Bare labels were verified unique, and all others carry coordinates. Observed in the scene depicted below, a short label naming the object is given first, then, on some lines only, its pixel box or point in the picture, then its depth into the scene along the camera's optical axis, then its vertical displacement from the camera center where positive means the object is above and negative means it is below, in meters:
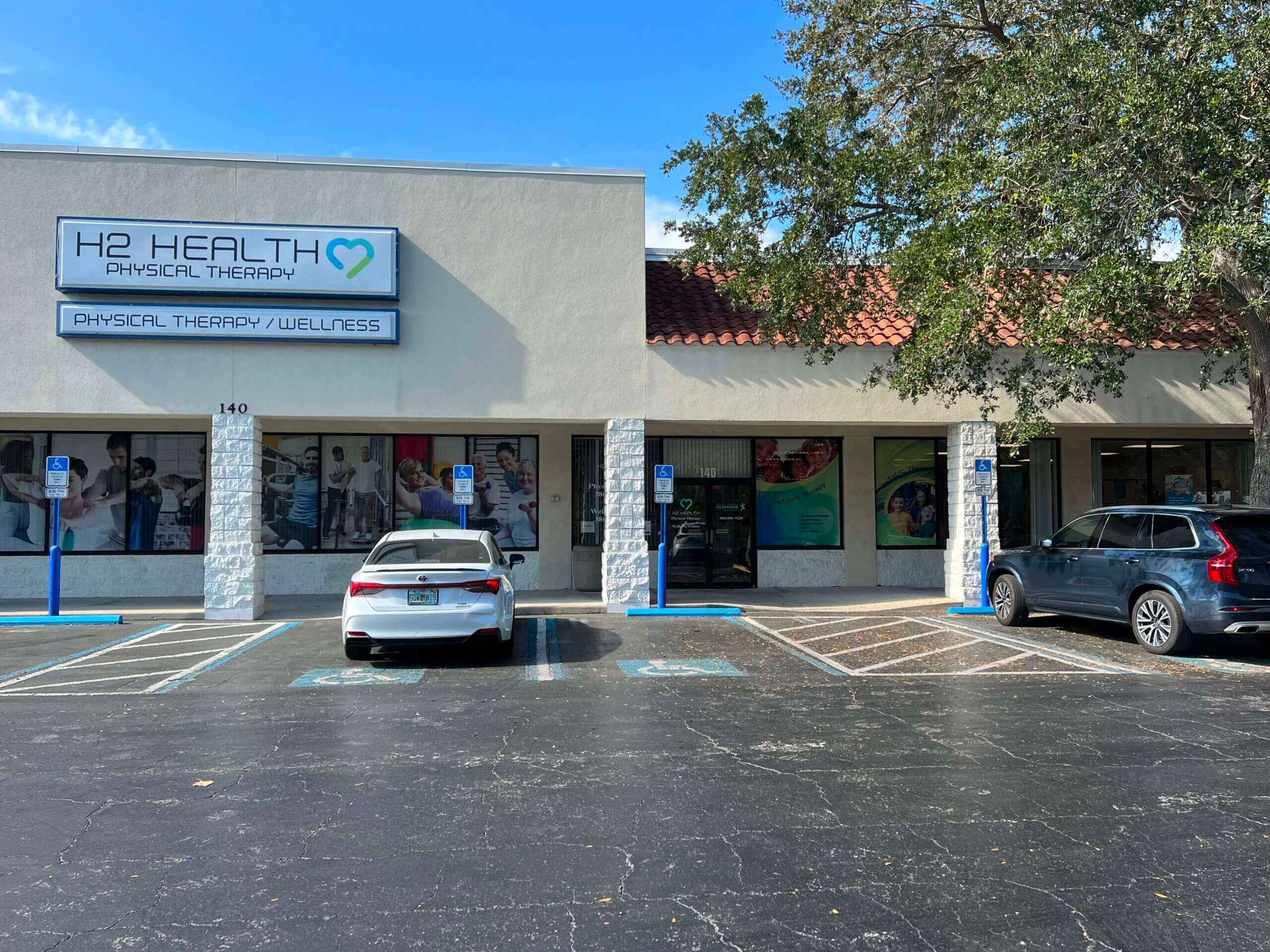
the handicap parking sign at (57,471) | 14.11 +0.67
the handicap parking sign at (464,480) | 14.84 +0.55
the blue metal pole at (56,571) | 14.19 -0.87
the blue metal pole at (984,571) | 15.50 -0.94
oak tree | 10.40 +4.28
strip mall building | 14.46 +2.25
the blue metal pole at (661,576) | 15.10 -0.99
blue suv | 10.29 -0.69
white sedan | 10.09 -0.98
